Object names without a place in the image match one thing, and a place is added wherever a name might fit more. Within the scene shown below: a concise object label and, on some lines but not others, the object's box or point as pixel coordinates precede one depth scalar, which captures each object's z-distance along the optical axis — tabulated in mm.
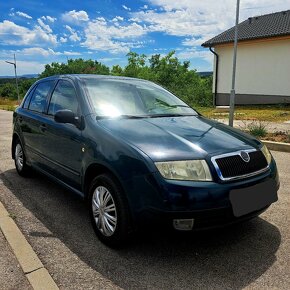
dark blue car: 2828
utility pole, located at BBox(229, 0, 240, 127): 9397
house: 18891
